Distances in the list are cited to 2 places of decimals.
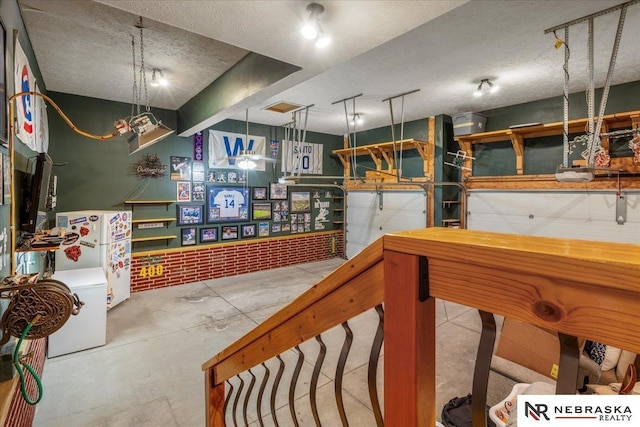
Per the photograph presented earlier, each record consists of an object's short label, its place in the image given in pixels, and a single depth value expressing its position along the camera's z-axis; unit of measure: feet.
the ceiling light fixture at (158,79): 12.46
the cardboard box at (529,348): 9.38
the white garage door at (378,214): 20.94
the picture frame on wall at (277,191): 22.90
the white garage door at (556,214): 13.73
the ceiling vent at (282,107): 16.92
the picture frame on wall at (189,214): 18.95
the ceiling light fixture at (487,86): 13.16
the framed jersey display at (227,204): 20.12
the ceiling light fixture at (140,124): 9.35
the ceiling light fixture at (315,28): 6.55
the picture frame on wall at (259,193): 22.12
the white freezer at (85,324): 11.04
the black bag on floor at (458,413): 7.18
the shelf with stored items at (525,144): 13.53
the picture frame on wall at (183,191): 18.85
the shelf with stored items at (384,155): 19.81
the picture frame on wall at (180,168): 18.63
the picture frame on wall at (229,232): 20.77
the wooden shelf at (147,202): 17.32
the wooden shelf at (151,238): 17.39
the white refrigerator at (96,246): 13.76
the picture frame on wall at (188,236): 19.16
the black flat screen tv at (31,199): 8.02
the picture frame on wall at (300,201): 24.04
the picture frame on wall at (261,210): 22.09
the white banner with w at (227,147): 19.93
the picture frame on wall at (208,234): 19.86
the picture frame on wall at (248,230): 21.61
